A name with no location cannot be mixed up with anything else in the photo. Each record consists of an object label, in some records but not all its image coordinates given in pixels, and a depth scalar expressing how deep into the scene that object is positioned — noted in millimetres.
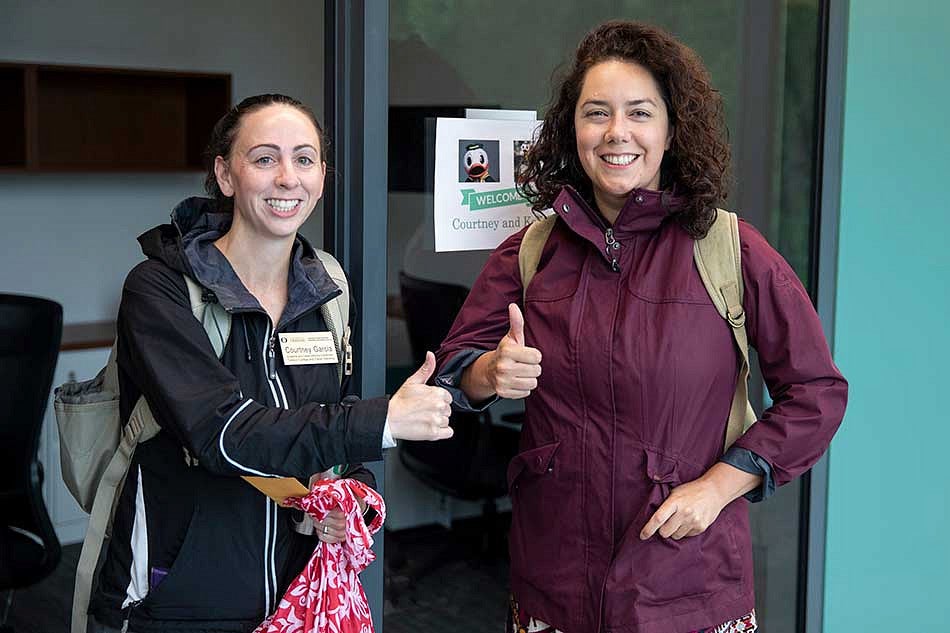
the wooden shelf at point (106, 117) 5254
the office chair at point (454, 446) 2439
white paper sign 2371
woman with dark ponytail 1714
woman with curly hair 1926
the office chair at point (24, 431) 3129
